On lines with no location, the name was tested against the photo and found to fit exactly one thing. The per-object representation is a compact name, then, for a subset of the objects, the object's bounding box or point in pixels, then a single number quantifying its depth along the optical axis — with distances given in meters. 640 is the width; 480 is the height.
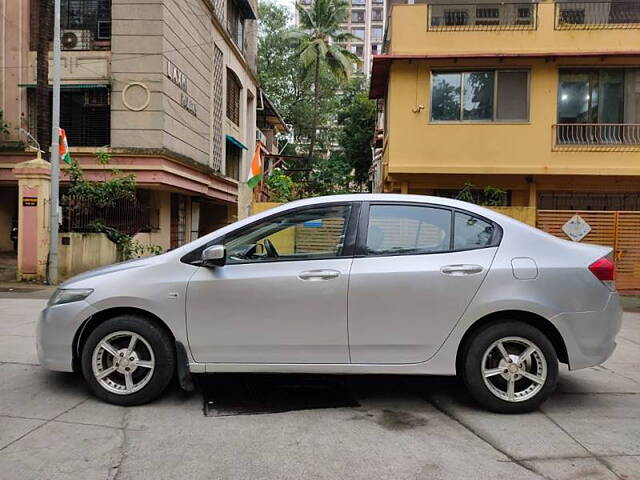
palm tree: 31.50
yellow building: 14.23
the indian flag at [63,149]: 13.24
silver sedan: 4.16
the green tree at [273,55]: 41.09
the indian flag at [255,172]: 16.69
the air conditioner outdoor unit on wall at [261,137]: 31.85
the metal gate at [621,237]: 12.66
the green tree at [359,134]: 35.03
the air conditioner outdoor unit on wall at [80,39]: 15.85
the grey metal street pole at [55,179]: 12.70
